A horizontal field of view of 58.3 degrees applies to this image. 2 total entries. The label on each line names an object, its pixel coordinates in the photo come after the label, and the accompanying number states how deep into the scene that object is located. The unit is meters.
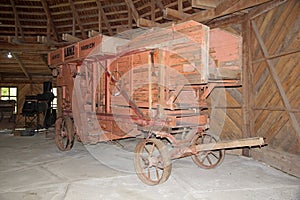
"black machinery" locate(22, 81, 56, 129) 9.57
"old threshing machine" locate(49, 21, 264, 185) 3.69
